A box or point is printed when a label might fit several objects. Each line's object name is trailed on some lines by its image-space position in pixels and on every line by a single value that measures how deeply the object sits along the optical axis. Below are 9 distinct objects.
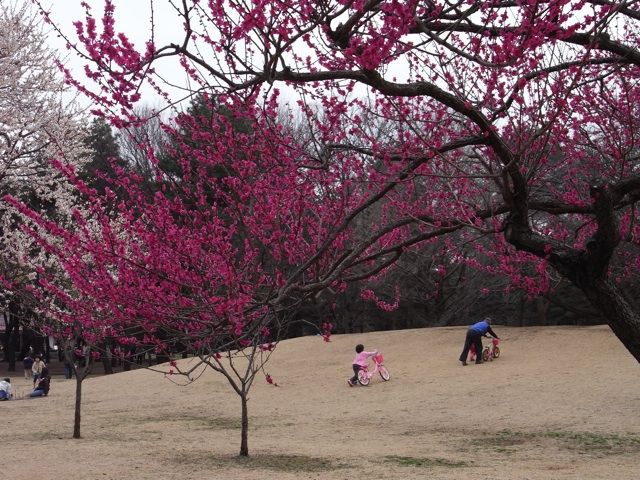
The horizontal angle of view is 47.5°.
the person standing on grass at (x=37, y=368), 25.19
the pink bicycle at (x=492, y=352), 20.62
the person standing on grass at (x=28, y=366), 30.32
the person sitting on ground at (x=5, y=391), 21.27
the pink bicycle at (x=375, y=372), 19.36
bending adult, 19.44
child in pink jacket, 19.09
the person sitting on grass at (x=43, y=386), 21.91
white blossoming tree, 16.56
